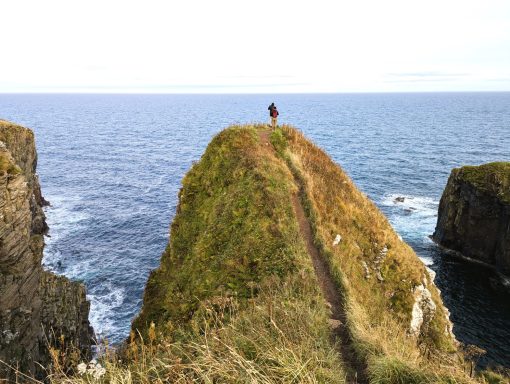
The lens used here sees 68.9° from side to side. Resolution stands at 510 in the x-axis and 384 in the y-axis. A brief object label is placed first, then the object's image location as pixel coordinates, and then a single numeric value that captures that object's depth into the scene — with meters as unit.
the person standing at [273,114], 33.97
